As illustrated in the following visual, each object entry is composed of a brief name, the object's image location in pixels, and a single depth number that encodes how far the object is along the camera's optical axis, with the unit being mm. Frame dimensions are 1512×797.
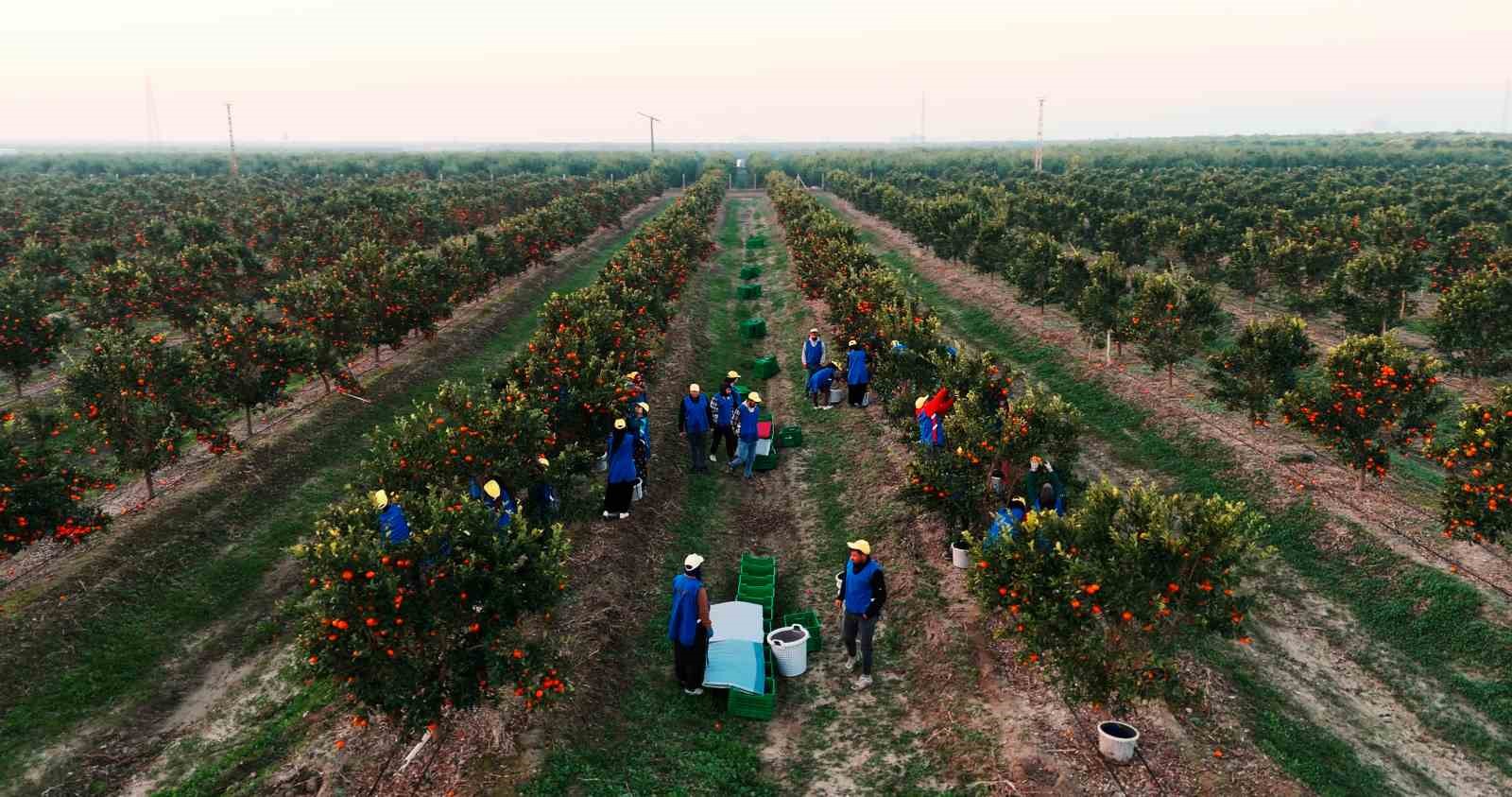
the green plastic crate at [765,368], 28497
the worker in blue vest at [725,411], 19953
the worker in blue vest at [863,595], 11547
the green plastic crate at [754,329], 34500
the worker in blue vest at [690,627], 11102
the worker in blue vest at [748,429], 19547
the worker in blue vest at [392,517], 10359
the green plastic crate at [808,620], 13359
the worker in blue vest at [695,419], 19031
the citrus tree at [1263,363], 18672
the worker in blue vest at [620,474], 15922
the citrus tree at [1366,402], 15586
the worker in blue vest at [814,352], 24562
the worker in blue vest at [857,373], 23453
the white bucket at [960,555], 14865
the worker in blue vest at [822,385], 23891
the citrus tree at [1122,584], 9078
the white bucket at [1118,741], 9828
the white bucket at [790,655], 12375
